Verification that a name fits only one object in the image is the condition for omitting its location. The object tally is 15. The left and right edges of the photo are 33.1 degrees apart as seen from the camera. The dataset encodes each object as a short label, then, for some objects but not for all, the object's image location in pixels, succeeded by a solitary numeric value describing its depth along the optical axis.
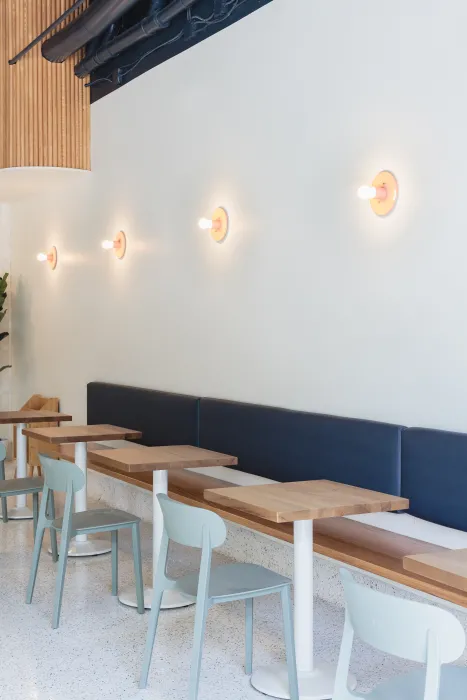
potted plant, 8.02
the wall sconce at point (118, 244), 6.15
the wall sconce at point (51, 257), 7.37
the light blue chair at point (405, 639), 1.66
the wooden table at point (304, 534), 2.80
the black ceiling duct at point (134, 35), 4.90
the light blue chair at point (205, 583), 2.65
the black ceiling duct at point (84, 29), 5.11
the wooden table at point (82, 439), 4.69
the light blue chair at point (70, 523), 3.57
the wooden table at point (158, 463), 3.75
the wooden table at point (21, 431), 5.71
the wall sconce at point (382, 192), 3.62
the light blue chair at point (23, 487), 4.57
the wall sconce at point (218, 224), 4.90
